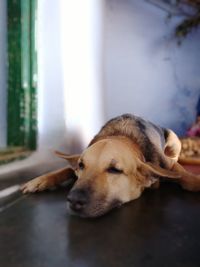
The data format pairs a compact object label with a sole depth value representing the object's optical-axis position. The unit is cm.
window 202
